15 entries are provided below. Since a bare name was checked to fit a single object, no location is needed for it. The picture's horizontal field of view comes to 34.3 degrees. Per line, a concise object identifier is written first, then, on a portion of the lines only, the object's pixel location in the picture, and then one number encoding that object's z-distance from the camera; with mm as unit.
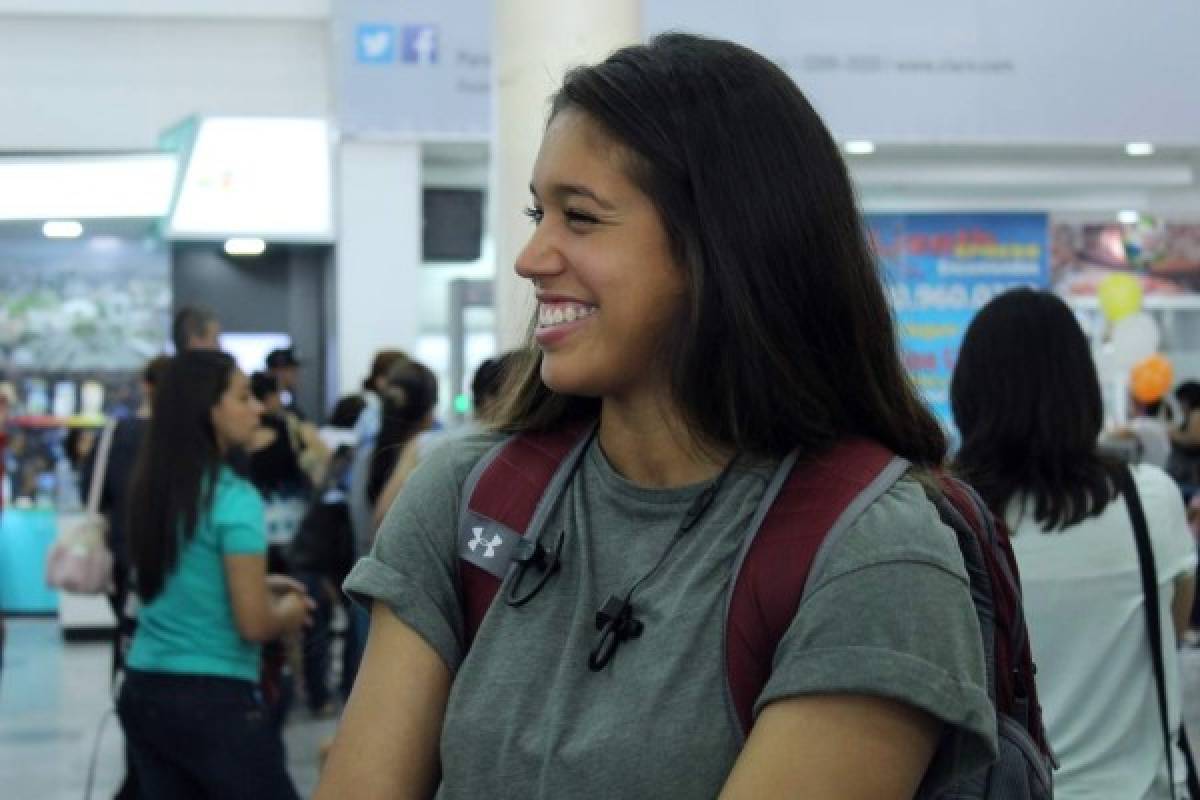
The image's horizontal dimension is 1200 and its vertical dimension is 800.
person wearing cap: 10297
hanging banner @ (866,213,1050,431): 12633
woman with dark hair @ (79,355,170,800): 5977
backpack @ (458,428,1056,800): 1497
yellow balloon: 12672
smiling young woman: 1474
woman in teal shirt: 4207
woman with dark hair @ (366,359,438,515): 6461
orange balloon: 11898
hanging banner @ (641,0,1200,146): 11305
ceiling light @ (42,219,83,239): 11688
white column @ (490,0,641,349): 4945
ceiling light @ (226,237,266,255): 12547
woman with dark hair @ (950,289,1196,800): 3150
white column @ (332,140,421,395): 11766
